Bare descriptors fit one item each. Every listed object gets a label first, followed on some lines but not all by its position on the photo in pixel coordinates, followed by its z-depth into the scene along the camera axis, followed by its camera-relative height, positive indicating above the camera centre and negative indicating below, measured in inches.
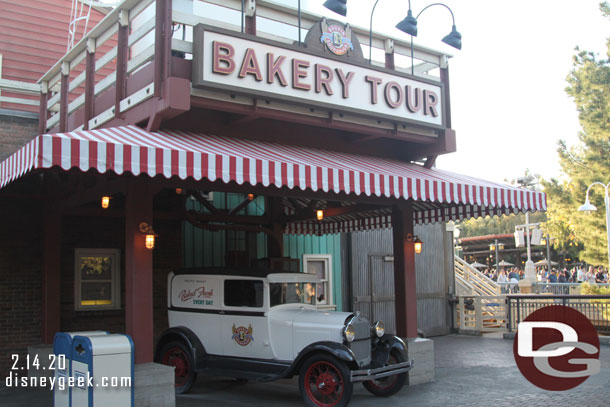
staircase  812.0 -31.2
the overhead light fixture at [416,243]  432.9 +12.0
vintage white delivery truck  335.3 -42.4
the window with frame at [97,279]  464.4 -8.5
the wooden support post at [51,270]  428.5 -1.0
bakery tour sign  326.0 +105.8
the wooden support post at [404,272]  425.1 -7.6
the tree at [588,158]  966.4 +157.8
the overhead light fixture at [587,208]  797.9 +61.4
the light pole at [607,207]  784.9 +62.2
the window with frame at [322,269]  598.2 -6.3
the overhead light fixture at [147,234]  320.2 +16.3
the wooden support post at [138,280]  316.5 -6.8
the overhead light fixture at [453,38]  435.8 +151.7
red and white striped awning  262.2 +46.9
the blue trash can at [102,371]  273.6 -45.8
